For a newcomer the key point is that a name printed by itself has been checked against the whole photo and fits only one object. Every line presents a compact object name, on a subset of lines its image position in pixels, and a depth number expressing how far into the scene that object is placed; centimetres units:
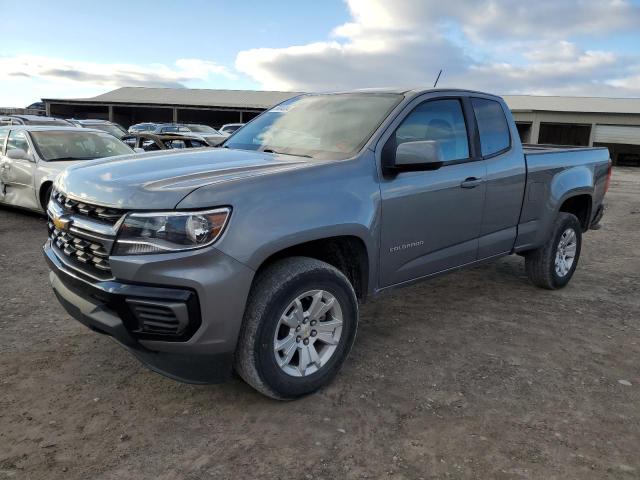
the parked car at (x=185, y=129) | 2444
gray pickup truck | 265
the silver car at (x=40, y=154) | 770
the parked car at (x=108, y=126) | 1833
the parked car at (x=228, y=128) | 2689
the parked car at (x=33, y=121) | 1694
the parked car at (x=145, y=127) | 3162
